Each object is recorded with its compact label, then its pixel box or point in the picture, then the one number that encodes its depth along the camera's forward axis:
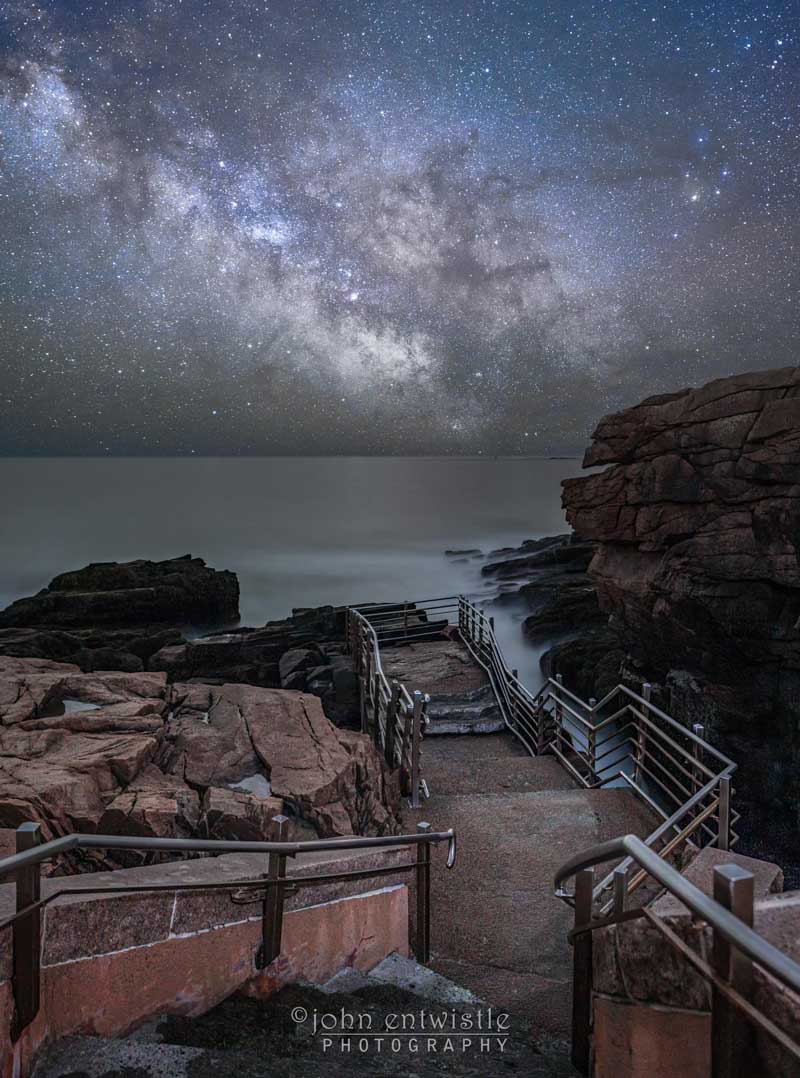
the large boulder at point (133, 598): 25.70
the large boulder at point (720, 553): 14.61
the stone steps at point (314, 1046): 2.42
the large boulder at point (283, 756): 5.92
